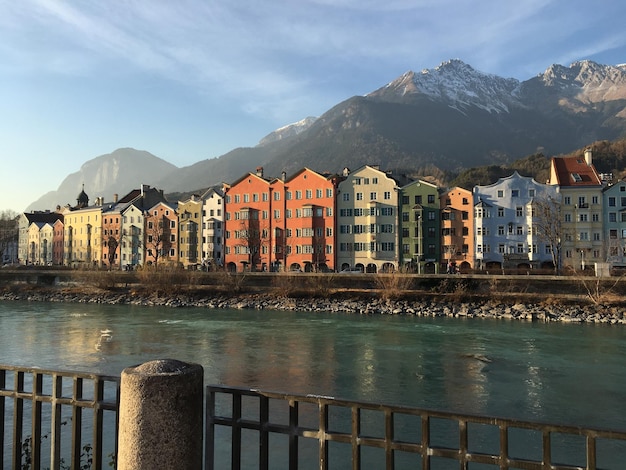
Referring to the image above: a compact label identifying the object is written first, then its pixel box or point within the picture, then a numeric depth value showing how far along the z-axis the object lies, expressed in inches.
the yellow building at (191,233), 3395.7
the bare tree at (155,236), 3354.6
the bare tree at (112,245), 3512.3
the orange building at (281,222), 2885.1
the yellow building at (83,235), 3914.9
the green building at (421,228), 2733.8
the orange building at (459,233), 2684.5
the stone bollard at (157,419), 175.3
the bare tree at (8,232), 4610.5
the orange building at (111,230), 3782.0
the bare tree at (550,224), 2405.3
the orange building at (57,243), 4266.7
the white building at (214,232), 3284.9
